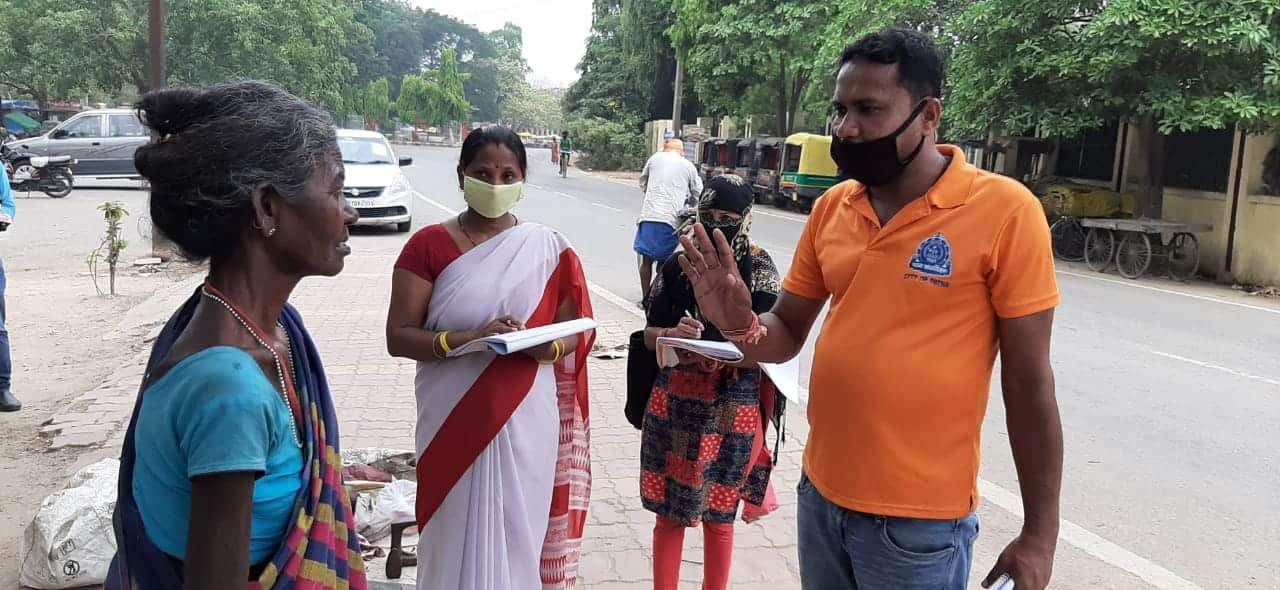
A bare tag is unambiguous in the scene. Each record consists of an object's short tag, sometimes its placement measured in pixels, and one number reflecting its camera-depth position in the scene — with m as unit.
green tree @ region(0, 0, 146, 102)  26.48
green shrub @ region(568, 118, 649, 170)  39.97
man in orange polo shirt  1.85
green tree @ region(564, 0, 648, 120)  41.78
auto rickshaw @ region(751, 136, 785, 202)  24.06
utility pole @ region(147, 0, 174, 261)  10.92
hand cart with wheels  13.17
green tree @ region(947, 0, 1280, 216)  11.68
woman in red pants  3.13
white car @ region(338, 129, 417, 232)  13.38
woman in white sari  2.70
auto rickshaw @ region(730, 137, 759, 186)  25.41
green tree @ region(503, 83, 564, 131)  88.75
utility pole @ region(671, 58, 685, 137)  28.61
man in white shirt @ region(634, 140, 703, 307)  8.38
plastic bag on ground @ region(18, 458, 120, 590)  3.15
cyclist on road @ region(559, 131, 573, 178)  32.81
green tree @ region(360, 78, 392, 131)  64.69
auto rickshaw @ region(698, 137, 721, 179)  28.14
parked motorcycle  17.77
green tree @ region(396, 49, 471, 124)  67.25
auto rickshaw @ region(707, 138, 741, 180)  27.08
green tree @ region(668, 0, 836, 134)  24.03
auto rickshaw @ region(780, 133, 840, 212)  22.05
